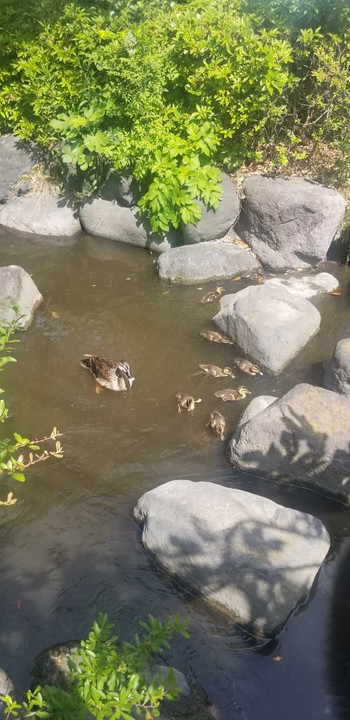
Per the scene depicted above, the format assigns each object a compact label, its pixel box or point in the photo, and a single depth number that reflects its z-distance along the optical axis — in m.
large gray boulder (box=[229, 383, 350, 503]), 5.93
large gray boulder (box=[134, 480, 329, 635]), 4.81
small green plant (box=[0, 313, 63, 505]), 3.88
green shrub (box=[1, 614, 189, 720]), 2.80
